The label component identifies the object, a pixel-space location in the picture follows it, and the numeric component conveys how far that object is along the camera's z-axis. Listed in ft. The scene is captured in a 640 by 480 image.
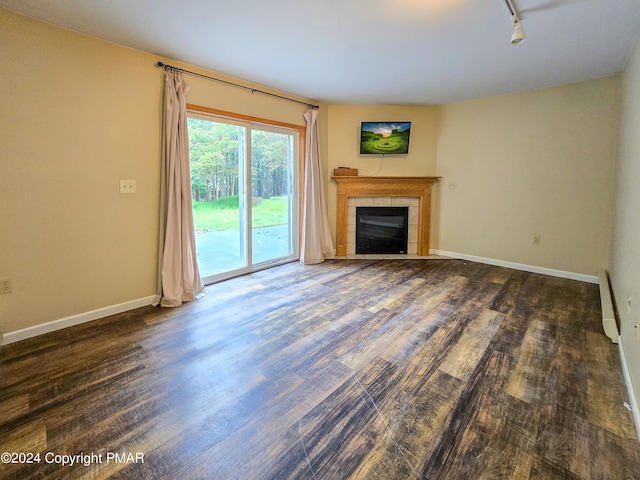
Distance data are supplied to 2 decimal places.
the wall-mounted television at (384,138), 16.12
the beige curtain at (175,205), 10.12
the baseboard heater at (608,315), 7.89
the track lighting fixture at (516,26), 7.19
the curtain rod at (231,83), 10.00
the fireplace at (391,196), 16.60
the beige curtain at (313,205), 15.24
